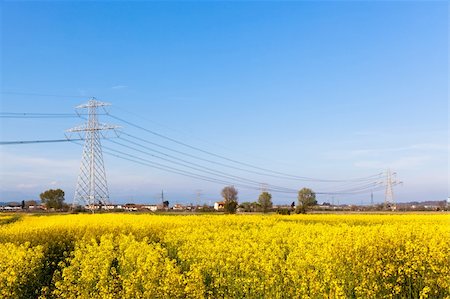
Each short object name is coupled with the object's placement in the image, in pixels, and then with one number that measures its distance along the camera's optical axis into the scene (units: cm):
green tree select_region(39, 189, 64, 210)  12315
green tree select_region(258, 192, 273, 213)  13250
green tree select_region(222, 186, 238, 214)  14100
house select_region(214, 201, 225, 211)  15968
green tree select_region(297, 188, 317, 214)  14814
